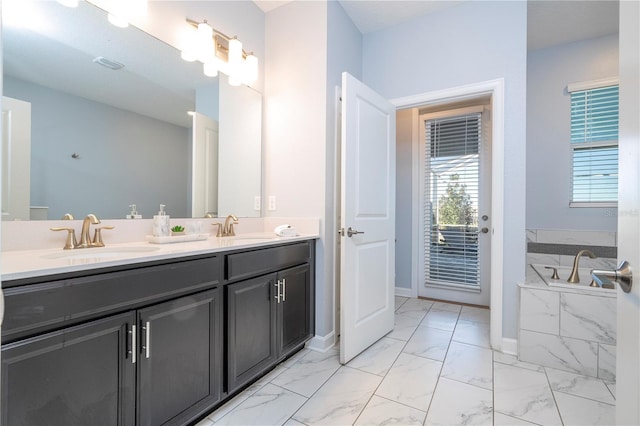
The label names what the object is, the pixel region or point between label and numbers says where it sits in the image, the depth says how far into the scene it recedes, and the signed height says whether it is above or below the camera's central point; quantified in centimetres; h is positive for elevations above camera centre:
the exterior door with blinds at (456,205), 322 +10
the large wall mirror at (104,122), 134 +48
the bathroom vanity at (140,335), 94 -49
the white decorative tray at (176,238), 164 -15
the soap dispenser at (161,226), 170 -8
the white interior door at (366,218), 207 -3
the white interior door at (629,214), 68 +0
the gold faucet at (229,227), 216 -11
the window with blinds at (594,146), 282 +66
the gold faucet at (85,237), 139 -13
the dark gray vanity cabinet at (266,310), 158 -59
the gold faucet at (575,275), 213 -42
